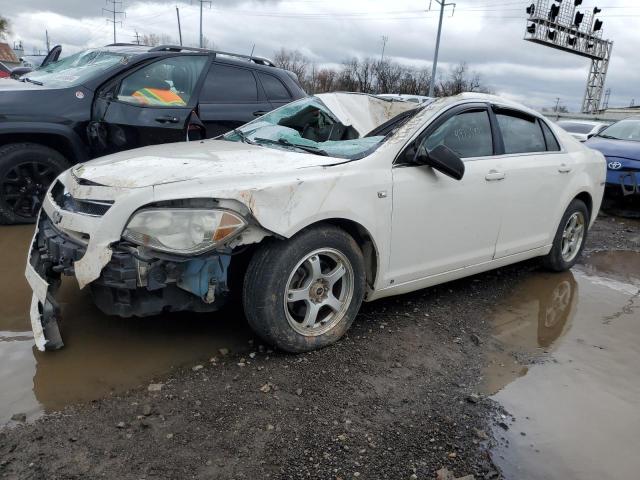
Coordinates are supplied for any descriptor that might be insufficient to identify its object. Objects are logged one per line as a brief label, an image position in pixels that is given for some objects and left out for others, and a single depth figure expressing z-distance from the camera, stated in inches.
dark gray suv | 206.1
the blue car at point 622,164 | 327.9
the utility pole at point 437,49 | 1203.2
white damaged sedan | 112.3
